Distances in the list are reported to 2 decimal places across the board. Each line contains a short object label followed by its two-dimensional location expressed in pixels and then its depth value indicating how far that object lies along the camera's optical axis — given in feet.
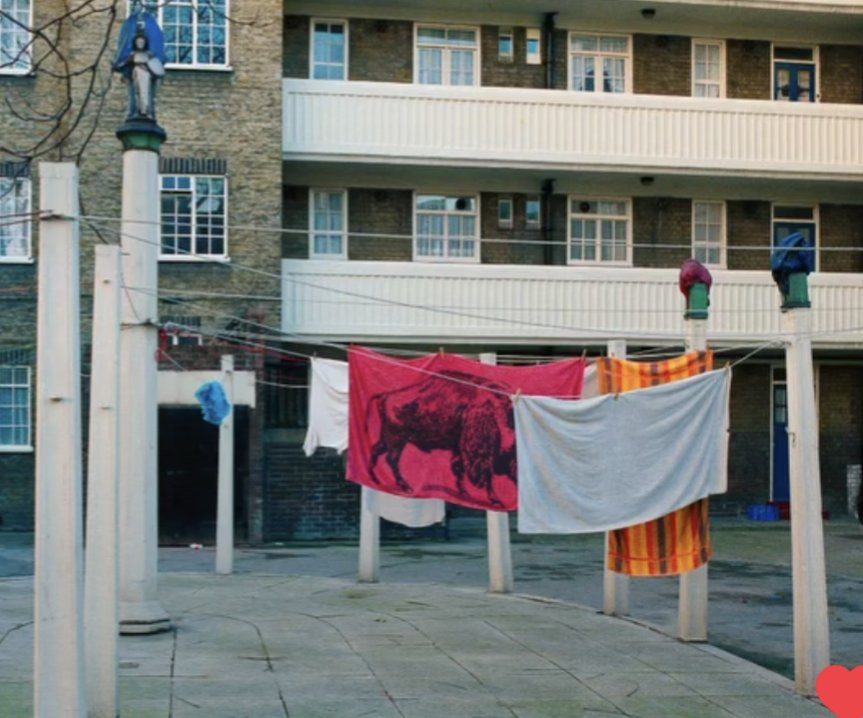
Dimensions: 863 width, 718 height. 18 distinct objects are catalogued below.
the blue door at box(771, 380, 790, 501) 99.86
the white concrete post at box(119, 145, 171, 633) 40.63
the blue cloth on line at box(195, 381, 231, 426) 61.72
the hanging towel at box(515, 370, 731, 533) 40.16
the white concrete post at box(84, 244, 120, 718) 30.32
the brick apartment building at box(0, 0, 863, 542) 84.48
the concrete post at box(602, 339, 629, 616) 49.55
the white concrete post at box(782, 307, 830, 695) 36.76
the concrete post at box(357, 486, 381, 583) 60.34
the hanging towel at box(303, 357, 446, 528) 54.75
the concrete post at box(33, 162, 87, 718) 24.52
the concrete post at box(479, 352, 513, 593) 56.39
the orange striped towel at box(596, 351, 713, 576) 42.86
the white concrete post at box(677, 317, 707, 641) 44.06
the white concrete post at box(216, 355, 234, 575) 62.44
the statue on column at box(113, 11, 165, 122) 42.06
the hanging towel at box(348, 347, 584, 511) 43.75
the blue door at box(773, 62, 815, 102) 99.96
